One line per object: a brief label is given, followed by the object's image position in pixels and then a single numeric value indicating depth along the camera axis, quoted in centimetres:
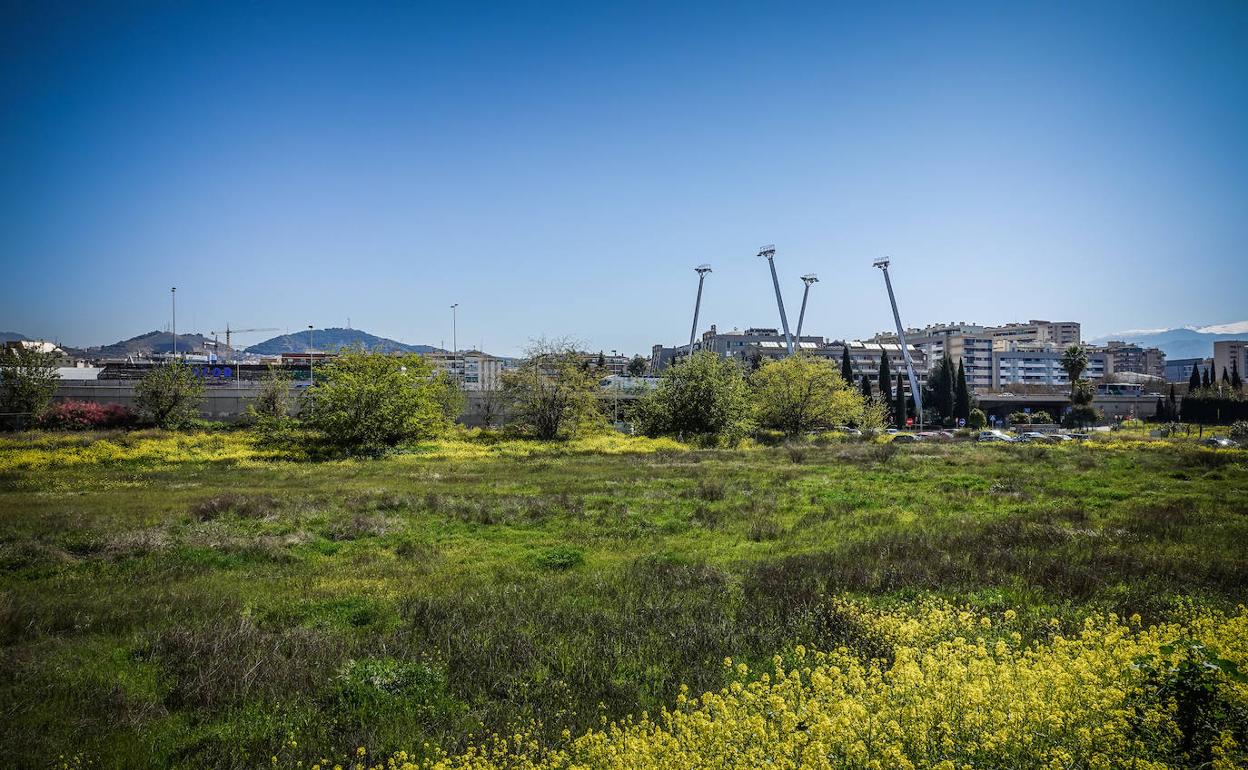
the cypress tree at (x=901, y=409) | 9550
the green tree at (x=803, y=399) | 6294
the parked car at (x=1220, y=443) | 4208
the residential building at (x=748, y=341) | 17168
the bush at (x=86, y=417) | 4703
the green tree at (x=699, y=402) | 5450
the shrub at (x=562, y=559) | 1384
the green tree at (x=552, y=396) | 5291
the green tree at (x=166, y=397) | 4941
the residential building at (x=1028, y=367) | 18525
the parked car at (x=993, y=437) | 5770
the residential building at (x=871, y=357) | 16862
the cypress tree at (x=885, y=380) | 10027
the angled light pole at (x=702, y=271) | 13375
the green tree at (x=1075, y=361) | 10388
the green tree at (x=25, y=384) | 4512
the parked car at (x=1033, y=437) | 5494
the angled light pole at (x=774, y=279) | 11253
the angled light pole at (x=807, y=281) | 12774
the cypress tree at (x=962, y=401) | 9669
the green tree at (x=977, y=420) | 8516
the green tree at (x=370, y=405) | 4269
